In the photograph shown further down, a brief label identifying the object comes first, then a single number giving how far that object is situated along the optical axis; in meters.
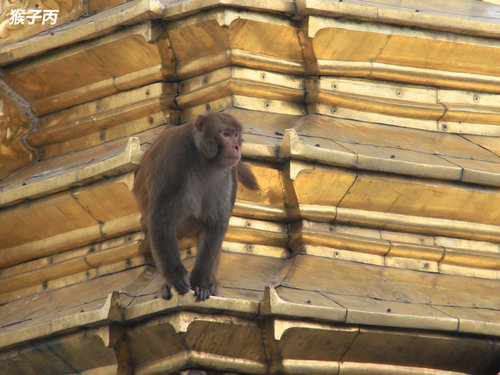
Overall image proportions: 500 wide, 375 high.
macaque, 16.47
